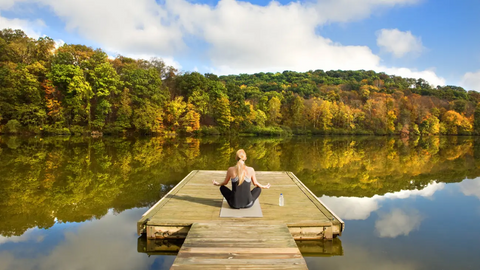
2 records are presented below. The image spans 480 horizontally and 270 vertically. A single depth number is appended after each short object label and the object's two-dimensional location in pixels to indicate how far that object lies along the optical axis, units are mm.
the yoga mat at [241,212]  4988
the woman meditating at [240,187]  4969
